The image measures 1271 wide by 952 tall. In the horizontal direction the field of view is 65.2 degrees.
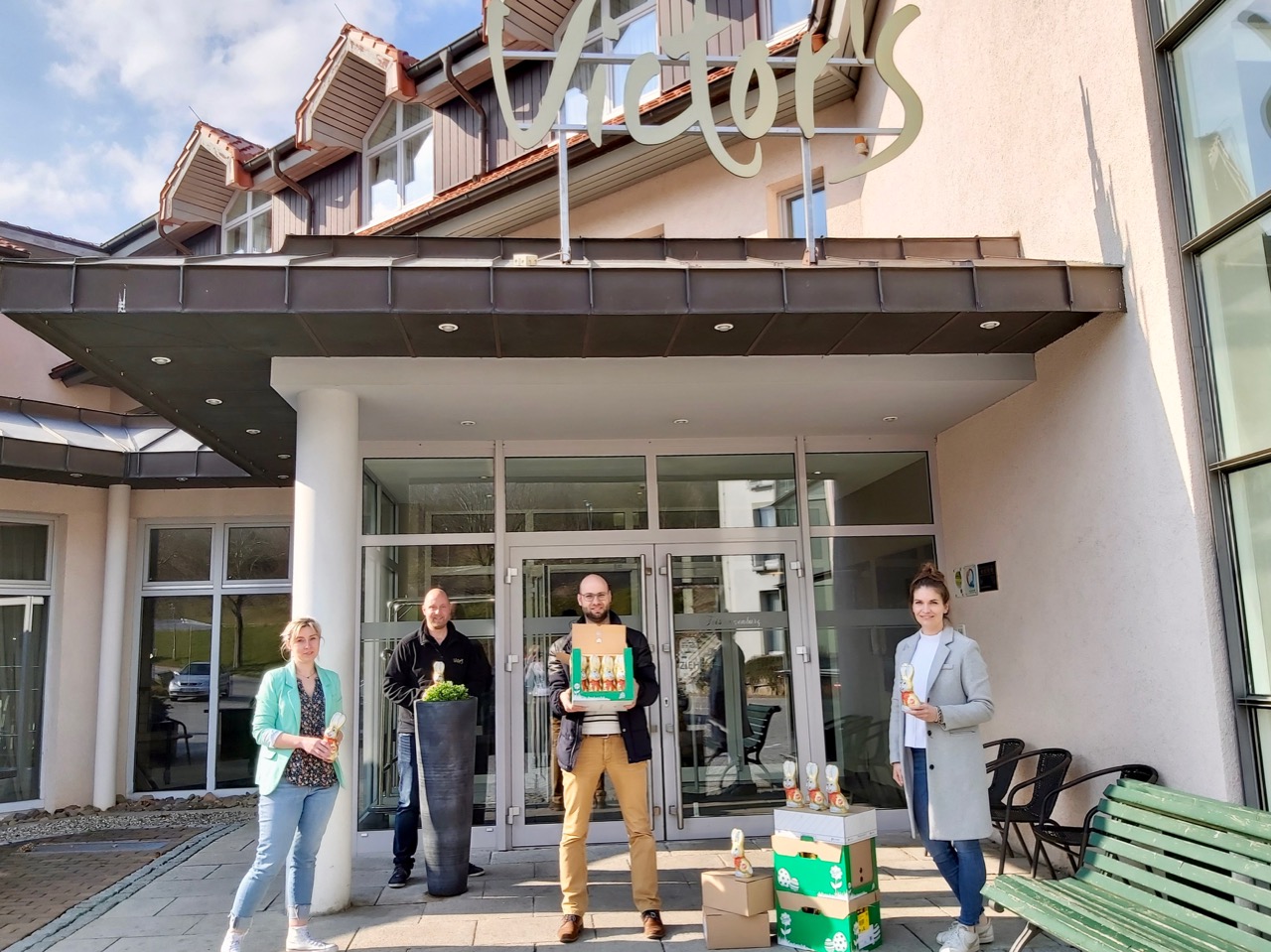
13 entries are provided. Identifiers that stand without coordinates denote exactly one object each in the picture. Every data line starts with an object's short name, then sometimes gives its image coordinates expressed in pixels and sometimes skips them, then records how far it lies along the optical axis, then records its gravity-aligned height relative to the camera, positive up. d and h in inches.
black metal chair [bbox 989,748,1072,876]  210.2 -36.1
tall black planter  222.4 -29.8
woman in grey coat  173.2 -20.7
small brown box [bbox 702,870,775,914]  183.5 -46.6
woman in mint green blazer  178.7 -21.5
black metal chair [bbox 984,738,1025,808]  245.0 -34.5
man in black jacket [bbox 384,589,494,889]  236.1 -6.0
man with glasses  195.0 -25.1
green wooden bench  132.6 -38.6
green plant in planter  223.1 -9.0
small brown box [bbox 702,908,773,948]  183.3 -52.9
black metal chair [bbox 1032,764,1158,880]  190.1 -41.0
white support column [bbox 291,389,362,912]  214.2 +24.0
